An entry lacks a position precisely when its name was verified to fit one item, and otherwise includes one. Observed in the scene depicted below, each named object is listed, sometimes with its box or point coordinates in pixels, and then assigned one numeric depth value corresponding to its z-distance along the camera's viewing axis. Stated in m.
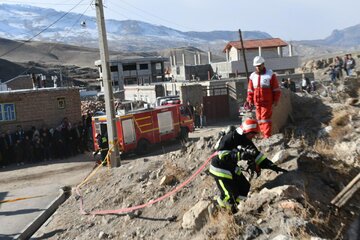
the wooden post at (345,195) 6.33
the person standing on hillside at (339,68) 25.39
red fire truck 21.36
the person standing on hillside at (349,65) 23.08
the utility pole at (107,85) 16.38
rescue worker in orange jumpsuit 9.63
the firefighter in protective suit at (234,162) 7.27
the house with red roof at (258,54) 55.91
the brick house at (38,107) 24.03
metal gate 32.81
